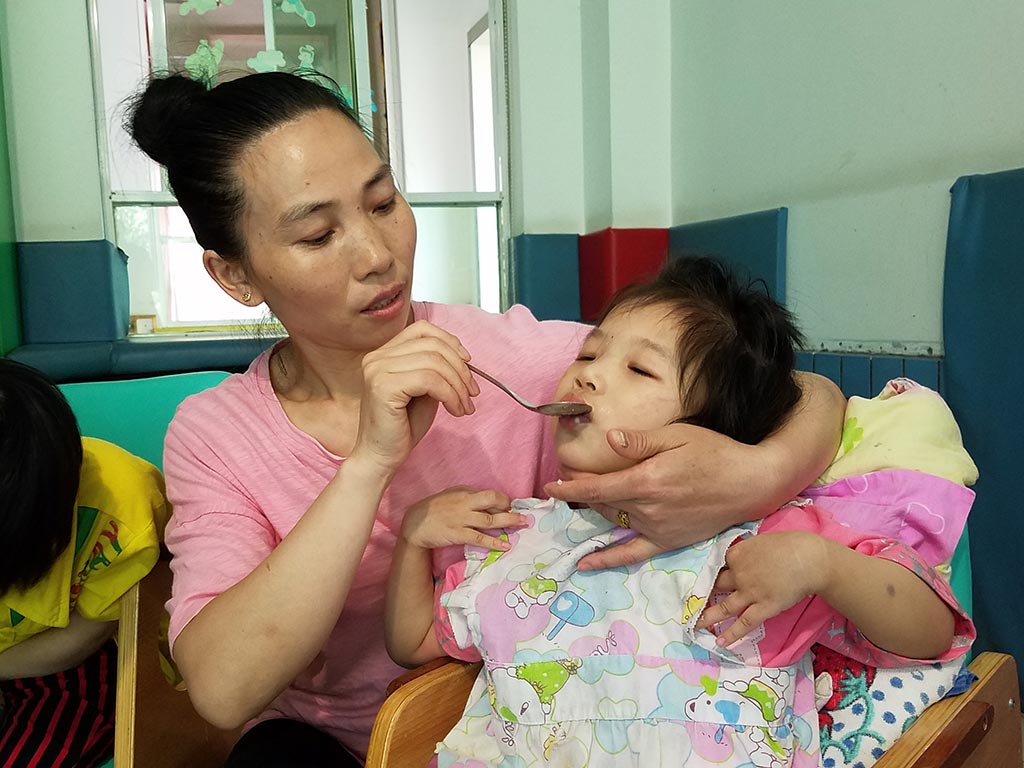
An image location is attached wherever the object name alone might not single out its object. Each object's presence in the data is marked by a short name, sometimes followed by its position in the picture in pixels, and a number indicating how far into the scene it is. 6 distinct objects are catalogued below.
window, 3.29
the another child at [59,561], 1.08
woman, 0.88
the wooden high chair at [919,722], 0.80
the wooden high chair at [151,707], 1.11
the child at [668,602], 0.83
